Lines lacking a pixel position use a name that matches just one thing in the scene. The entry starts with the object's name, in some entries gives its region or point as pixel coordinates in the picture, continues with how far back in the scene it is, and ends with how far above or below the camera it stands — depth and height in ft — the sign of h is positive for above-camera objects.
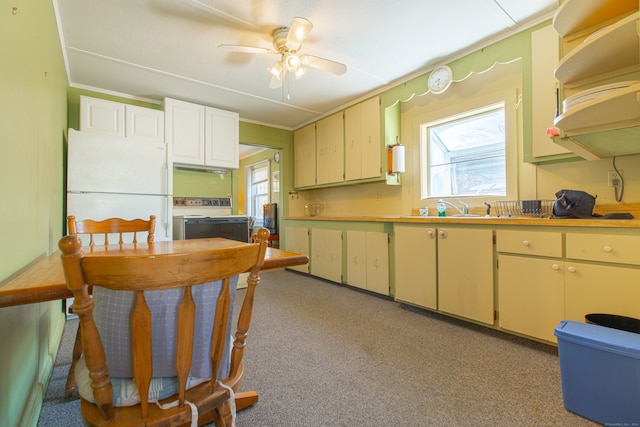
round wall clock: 9.04 +4.39
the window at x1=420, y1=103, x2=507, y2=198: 8.91 +2.04
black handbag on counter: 5.92 +0.16
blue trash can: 3.84 -2.30
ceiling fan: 7.19 +4.25
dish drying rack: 7.25 +0.12
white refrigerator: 8.54 +1.21
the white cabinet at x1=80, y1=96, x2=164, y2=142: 9.93 +3.60
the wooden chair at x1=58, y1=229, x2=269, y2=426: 1.90 -0.76
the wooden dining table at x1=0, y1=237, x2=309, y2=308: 2.35 -0.60
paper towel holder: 10.77 +2.05
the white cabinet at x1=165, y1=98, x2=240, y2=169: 11.59 +3.52
